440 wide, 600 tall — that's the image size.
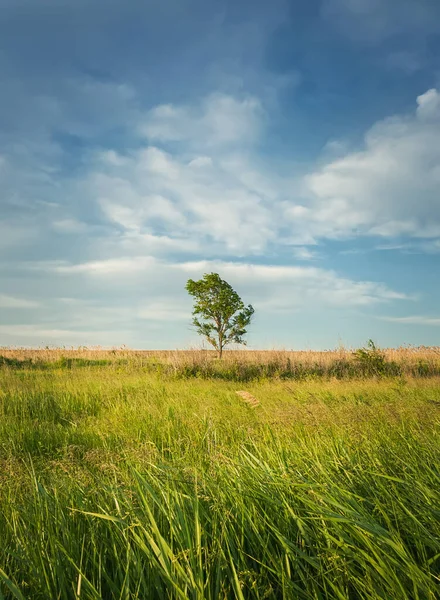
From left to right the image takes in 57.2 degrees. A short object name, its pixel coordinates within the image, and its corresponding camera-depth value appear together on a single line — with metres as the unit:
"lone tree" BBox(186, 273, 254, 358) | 38.94
